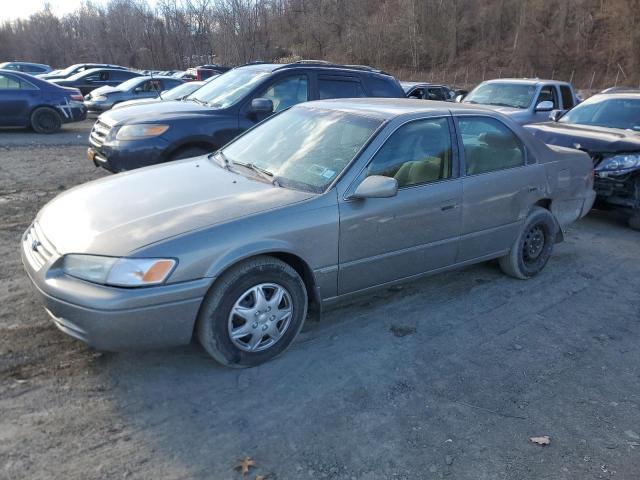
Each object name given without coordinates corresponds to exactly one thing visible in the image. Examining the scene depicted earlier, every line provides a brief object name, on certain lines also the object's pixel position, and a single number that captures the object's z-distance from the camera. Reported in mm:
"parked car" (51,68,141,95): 19766
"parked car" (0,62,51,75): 26438
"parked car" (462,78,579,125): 10594
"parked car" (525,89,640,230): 6828
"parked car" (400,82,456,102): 15555
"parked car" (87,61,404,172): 6668
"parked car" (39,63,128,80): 22641
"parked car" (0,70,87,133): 12727
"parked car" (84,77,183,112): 16891
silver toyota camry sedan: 3064
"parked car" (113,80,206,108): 9520
